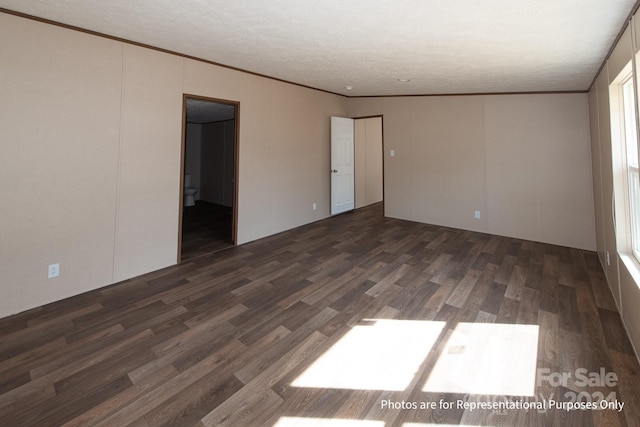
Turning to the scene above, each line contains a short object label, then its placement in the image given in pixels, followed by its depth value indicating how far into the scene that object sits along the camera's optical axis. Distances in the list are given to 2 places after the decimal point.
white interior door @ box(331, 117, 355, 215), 5.88
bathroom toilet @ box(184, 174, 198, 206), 7.21
